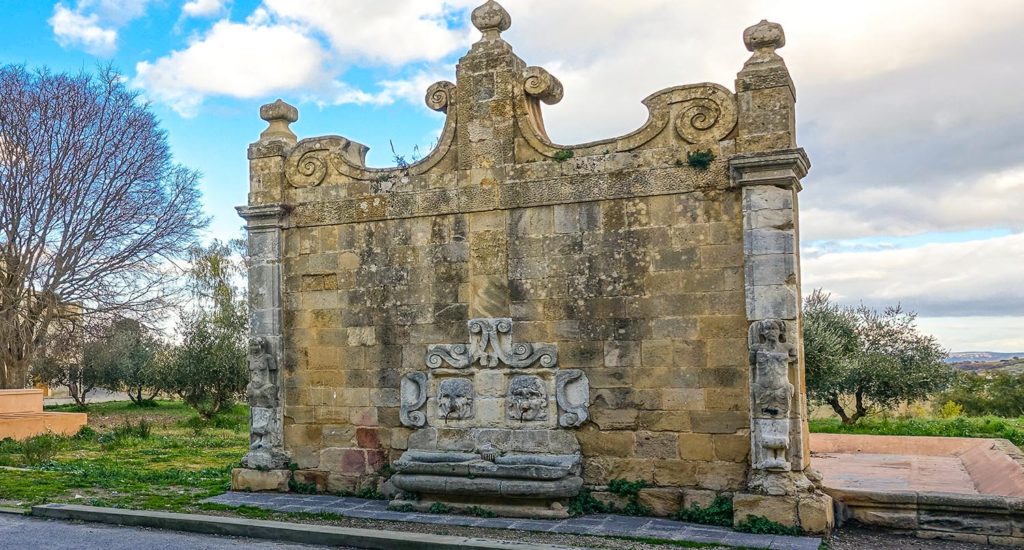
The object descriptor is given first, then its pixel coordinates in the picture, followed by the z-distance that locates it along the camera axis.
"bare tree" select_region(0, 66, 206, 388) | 21.62
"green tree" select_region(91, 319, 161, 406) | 29.19
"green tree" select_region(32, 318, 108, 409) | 23.91
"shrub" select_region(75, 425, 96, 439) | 17.46
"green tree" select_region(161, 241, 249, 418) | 23.08
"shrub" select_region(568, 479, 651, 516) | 8.44
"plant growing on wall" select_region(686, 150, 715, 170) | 8.35
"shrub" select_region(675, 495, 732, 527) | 7.99
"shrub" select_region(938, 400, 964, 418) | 20.44
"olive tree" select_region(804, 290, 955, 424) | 18.27
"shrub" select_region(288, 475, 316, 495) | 9.93
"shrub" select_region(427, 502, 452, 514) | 8.79
